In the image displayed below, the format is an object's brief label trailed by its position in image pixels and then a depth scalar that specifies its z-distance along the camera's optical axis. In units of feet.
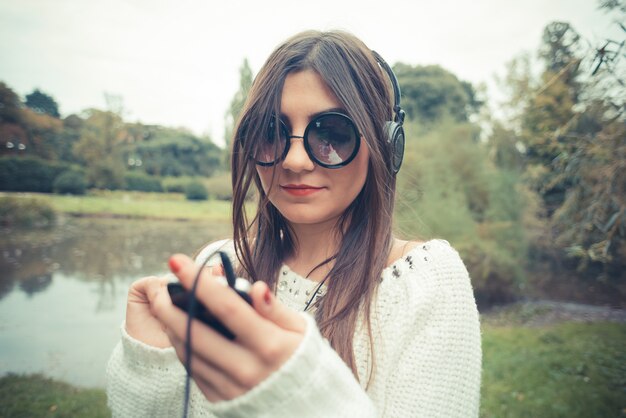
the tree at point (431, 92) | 67.77
